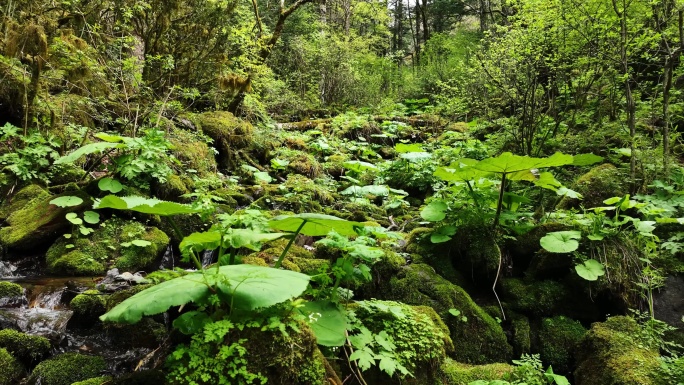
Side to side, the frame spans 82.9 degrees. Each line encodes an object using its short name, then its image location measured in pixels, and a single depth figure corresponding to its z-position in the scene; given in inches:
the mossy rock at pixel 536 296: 165.6
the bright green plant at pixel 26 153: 211.3
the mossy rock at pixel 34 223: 189.9
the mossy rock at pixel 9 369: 106.0
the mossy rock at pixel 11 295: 148.9
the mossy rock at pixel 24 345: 115.5
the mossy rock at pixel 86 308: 140.9
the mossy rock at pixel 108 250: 180.9
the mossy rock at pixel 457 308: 148.2
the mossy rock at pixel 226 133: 343.0
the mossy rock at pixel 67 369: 106.4
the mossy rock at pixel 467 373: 118.9
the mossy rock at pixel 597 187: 214.2
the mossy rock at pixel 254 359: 76.2
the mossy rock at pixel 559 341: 148.9
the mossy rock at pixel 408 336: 109.0
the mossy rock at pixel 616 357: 114.7
